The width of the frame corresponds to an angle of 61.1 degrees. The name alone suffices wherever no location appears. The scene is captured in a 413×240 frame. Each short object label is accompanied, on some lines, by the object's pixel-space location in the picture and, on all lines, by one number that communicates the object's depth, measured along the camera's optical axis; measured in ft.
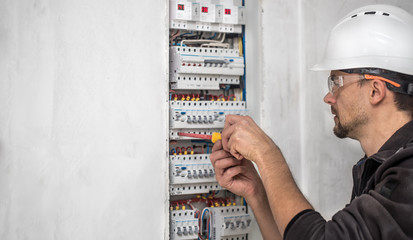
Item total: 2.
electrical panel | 6.30
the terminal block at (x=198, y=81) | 6.47
